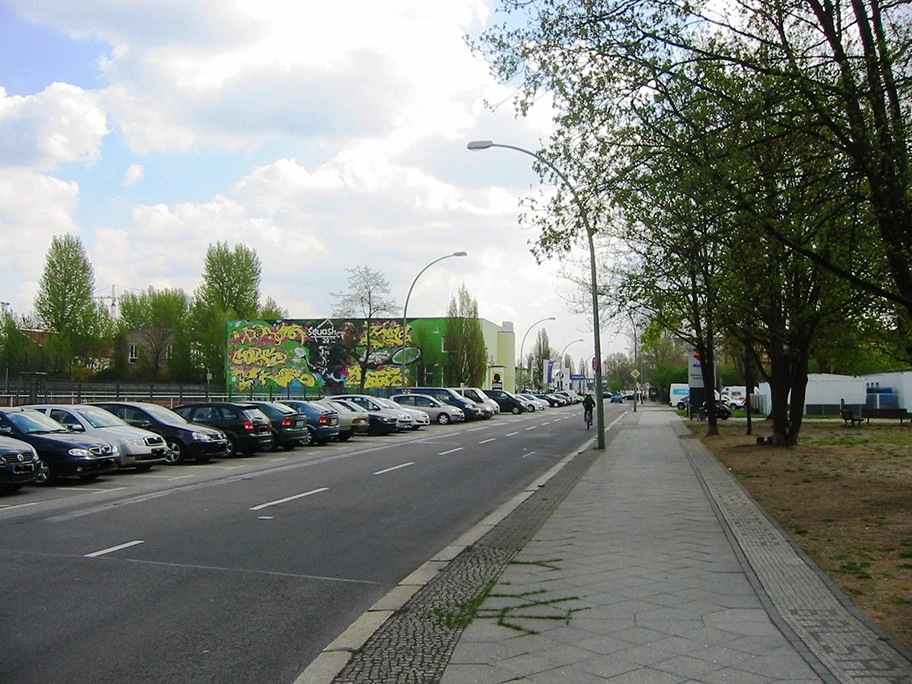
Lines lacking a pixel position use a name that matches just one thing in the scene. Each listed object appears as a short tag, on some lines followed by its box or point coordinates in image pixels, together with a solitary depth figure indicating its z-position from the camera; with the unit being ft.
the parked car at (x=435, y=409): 149.89
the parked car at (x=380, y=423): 113.29
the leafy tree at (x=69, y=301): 233.96
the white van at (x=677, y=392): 248.93
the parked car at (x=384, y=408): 118.42
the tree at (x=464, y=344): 269.64
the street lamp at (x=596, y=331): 77.36
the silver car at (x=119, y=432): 59.21
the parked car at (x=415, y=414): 123.97
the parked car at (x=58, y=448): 51.80
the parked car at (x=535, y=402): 236.63
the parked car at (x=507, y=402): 212.02
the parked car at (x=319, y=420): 91.91
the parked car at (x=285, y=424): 83.10
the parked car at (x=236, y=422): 76.43
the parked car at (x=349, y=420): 102.22
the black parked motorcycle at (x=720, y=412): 151.43
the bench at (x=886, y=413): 129.15
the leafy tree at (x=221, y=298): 279.90
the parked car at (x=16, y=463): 45.52
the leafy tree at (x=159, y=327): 273.95
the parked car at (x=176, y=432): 68.64
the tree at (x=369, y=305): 188.75
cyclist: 127.24
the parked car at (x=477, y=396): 178.29
